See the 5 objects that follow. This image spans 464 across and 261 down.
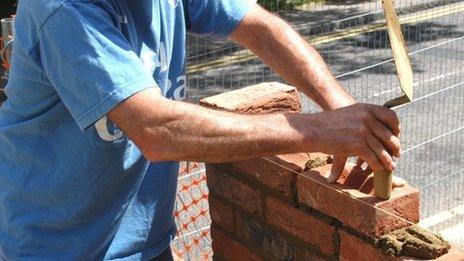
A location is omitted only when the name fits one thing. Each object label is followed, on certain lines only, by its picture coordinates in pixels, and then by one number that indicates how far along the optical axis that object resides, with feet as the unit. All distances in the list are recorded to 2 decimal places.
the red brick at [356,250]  7.35
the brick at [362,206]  7.27
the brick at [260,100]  9.75
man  6.54
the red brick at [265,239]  8.79
